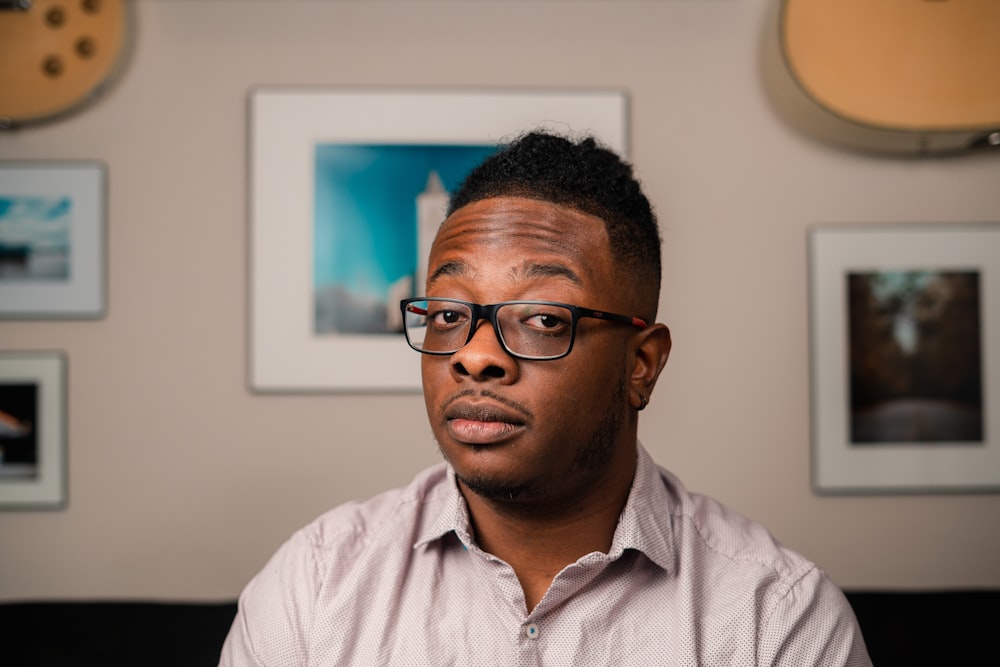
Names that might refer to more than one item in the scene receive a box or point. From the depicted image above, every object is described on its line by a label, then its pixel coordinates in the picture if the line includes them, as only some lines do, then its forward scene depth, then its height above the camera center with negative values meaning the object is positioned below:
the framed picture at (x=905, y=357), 2.06 -0.03
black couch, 1.68 -0.58
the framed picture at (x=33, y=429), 2.04 -0.19
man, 1.12 -0.26
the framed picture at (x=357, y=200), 2.04 +0.37
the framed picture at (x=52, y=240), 2.04 +0.28
